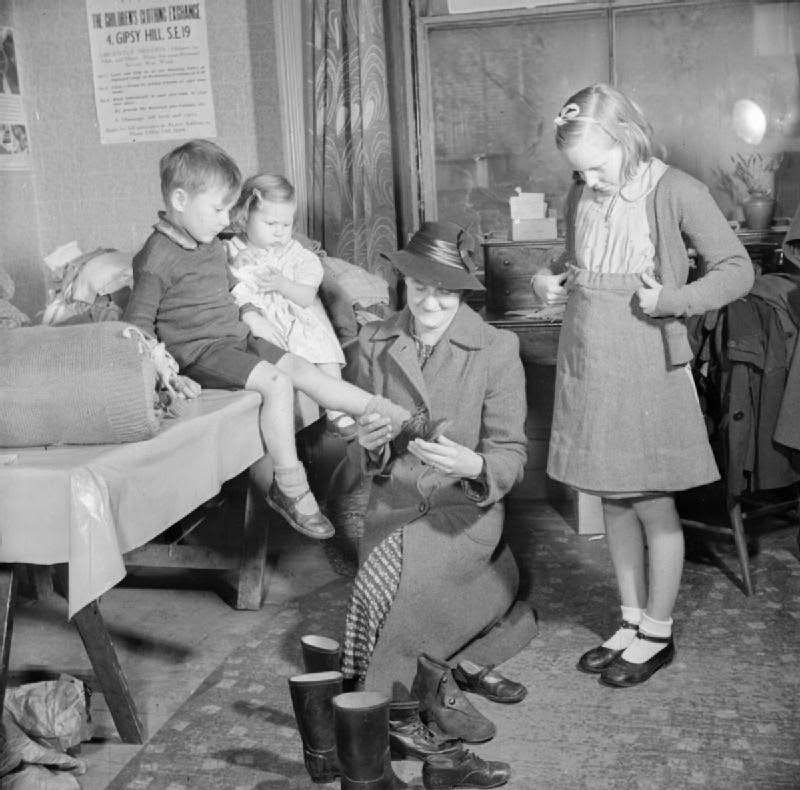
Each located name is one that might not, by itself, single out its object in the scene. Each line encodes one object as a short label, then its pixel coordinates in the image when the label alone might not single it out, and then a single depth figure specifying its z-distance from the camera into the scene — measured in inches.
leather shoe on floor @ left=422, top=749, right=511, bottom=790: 100.5
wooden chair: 148.0
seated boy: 130.9
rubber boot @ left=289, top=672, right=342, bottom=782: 95.6
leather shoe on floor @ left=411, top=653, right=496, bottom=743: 109.0
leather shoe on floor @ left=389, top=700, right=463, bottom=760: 105.7
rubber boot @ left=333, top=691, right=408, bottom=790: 88.7
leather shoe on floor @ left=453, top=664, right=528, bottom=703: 118.3
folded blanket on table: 99.0
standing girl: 115.0
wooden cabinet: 189.0
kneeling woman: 119.3
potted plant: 188.2
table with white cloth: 92.7
